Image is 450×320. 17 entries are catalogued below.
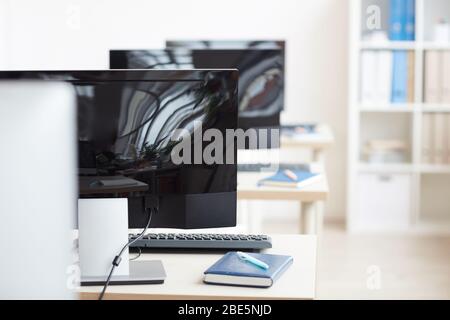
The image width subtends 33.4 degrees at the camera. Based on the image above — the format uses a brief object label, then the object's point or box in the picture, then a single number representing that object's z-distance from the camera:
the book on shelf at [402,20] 4.35
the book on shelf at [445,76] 4.36
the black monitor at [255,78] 2.89
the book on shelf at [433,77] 4.36
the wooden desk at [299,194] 2.61
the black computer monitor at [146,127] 1.53
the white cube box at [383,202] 4.52
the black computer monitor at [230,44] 3.12
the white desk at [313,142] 3.65
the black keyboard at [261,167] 2.99
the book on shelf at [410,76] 4.40
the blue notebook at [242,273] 1.52
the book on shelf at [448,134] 4.41
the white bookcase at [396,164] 4.40
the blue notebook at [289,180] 2.65
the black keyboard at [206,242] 1.78
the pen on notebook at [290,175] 2.70
